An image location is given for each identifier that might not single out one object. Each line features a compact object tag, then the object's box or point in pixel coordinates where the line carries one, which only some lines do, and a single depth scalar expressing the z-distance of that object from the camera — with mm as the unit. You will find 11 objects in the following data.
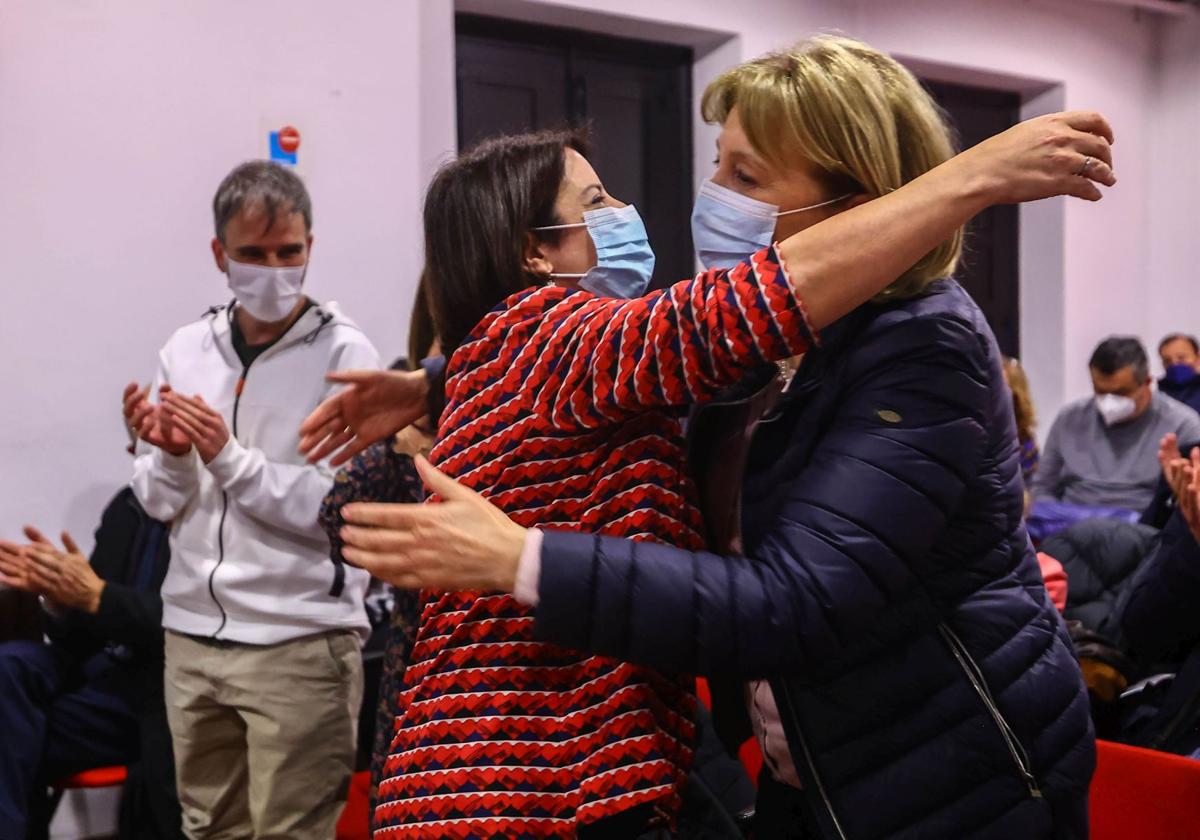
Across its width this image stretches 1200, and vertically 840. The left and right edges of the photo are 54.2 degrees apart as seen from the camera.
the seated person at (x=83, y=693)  3061
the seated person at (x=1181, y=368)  6227
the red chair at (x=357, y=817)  3135
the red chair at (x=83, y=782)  3154
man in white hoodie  2596
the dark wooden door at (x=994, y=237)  6617
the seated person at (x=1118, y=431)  5602
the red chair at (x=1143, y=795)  1862
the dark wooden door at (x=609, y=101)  4941
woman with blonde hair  999
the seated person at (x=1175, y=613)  2258
